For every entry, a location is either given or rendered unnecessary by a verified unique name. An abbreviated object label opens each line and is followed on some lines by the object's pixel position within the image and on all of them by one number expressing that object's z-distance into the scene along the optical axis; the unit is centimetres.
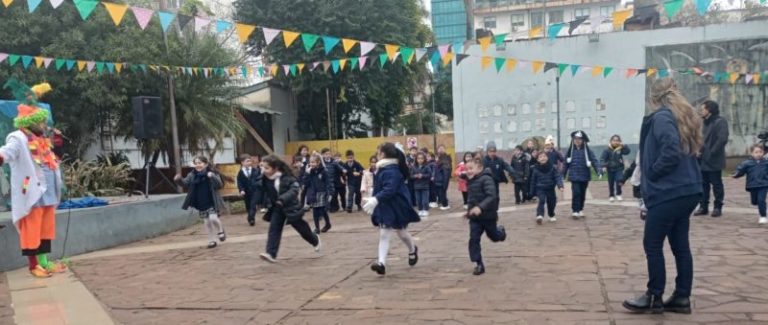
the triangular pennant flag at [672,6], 832
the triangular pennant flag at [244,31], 938
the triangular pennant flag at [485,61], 1277
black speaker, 1090
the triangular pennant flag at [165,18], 834
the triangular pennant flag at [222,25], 912
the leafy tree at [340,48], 2527
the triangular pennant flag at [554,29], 1005
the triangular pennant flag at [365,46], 1080
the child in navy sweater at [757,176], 862
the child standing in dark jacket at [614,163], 1291
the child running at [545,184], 994
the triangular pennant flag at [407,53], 1124
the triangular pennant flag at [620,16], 912
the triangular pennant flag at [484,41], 1067
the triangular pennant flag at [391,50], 1091
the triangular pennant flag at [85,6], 747
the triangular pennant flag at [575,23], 959
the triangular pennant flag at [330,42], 1030
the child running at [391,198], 636
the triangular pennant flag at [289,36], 998
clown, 664
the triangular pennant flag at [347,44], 1086
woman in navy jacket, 424
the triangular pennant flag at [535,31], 1066
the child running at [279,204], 731
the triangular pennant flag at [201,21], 866
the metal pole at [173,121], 1572
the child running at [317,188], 1021
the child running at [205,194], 891
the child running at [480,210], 614
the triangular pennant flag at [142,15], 825
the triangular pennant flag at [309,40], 1015
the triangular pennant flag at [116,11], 796
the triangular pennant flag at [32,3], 717
